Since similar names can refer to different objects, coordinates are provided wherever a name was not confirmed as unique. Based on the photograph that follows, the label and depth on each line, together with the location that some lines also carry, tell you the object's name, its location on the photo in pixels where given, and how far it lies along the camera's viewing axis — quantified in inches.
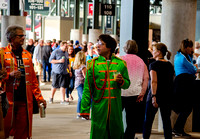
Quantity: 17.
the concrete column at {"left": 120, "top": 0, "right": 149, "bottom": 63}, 343.6
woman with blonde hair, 445.4
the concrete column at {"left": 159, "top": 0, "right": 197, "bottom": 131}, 380.5
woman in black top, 296.5
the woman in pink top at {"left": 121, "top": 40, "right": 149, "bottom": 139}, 283.0
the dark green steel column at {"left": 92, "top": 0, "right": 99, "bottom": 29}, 1244.7
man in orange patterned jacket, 232.1
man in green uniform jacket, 219.6
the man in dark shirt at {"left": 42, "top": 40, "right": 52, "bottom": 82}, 850.8
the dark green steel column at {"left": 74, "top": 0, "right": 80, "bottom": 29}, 1689.2
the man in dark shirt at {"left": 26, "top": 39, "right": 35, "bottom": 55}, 908.0
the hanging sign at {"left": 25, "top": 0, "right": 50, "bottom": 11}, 1085.9
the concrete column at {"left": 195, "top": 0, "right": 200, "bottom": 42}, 1376.7
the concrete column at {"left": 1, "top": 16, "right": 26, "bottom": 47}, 557.9
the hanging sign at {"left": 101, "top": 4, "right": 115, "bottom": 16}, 1036.5
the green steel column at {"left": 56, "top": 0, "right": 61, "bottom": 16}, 1962.8
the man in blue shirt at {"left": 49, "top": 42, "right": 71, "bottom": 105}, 541.0
